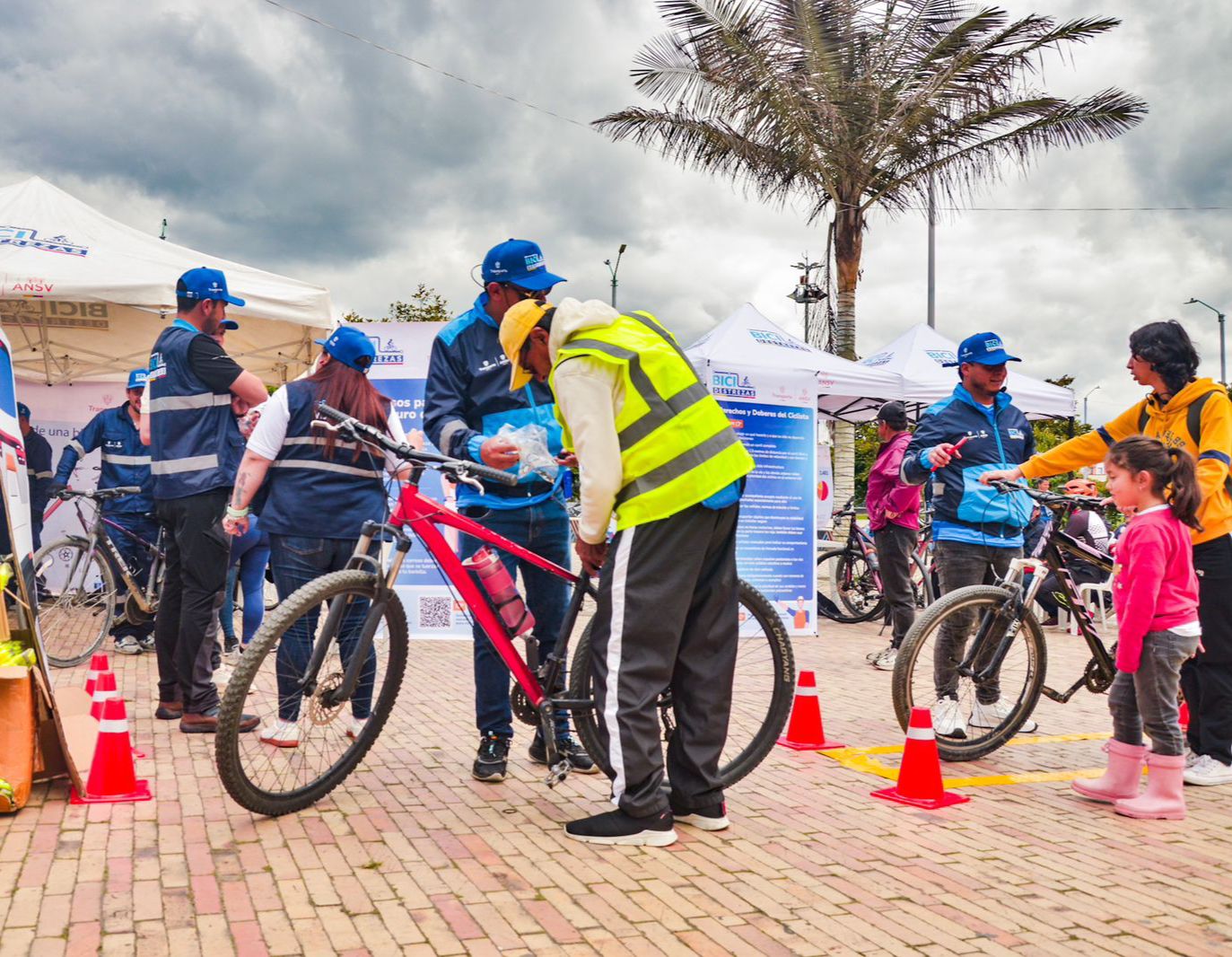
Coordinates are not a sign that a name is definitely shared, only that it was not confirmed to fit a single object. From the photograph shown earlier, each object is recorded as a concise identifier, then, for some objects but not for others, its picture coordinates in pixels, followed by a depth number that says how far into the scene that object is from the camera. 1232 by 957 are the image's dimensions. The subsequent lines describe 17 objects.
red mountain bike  3.80
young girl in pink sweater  4.53
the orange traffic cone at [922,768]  4.51
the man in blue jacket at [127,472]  8.48
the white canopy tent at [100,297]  9.58
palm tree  16.80
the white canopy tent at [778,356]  10.39
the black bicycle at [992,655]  5.15
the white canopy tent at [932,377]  12.84
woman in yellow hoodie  5.03
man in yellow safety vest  3.69
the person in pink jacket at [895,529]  8.89
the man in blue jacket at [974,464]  5.80
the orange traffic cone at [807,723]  5.58
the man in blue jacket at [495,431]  4.46
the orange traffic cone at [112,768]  4.11
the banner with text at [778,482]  9.94
